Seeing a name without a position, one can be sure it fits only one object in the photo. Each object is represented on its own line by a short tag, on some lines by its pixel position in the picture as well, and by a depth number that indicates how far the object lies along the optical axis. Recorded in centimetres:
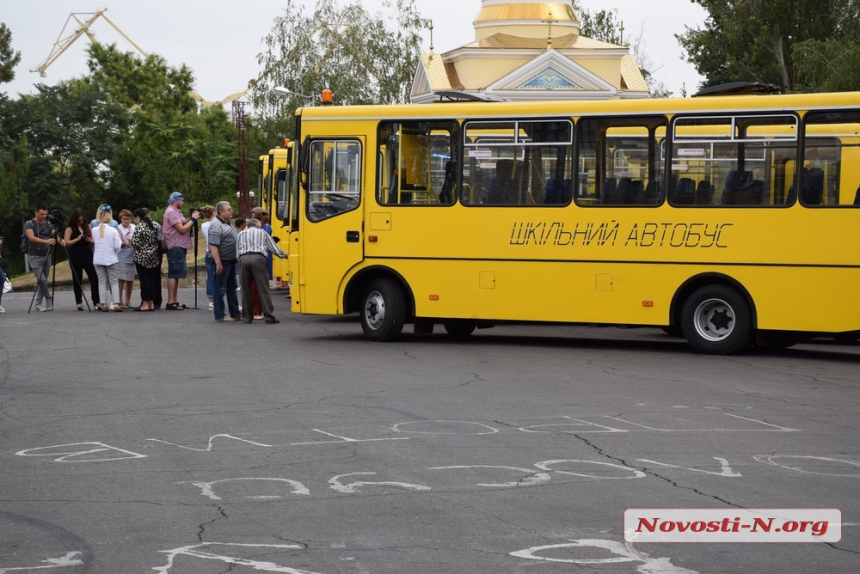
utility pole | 6744
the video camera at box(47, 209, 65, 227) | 2629
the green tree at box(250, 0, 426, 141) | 6844
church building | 4972
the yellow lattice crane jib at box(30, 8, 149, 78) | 17200
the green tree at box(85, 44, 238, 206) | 7612
